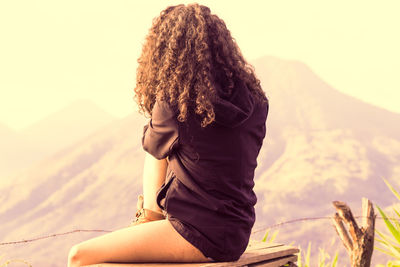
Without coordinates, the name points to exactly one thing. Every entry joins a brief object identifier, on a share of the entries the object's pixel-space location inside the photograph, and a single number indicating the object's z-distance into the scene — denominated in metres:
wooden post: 3.24
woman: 1.88
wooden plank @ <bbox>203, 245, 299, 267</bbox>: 2.04
